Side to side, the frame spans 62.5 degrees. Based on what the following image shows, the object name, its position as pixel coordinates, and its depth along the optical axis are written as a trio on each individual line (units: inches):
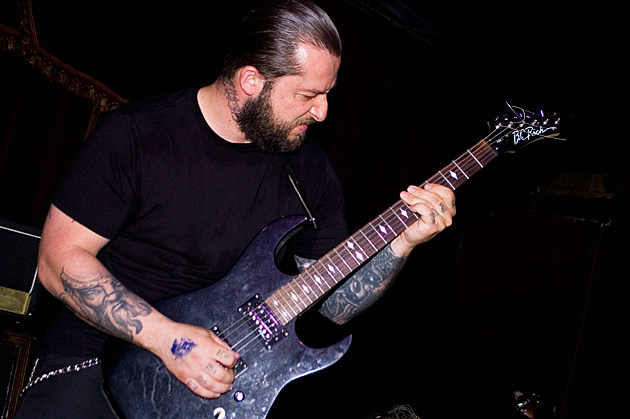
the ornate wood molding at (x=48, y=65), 127.0
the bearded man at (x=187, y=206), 70.1
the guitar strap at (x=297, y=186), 86.5
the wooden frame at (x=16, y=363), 85.3
